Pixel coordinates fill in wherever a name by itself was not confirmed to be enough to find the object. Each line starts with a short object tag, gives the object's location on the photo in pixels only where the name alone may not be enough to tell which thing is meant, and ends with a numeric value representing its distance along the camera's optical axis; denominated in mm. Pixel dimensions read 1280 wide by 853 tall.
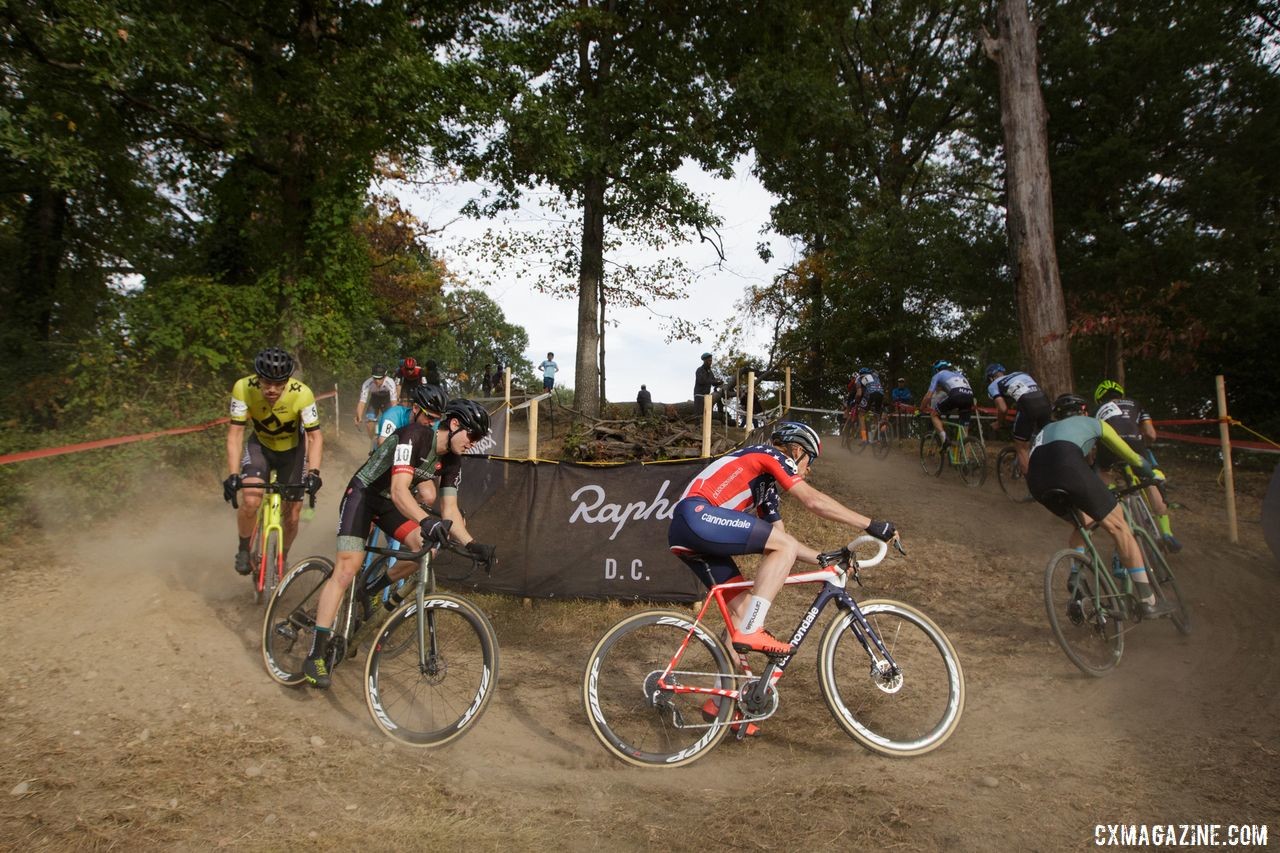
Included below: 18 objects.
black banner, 8016
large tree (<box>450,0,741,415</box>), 17719
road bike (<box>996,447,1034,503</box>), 12648
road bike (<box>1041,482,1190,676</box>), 6383
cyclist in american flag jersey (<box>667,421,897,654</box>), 4789
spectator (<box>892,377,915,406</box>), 23094
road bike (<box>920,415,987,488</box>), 13938
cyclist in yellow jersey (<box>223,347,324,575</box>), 6898
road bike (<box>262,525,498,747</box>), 4805
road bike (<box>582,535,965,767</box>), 4633
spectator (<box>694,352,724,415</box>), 20453
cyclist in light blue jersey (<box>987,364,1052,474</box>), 11172
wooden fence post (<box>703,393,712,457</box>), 9219
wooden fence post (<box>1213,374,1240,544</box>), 9977
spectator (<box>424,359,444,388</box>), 19781
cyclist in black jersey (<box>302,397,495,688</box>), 5285
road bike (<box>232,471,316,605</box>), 6840
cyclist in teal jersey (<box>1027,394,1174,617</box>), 6539
